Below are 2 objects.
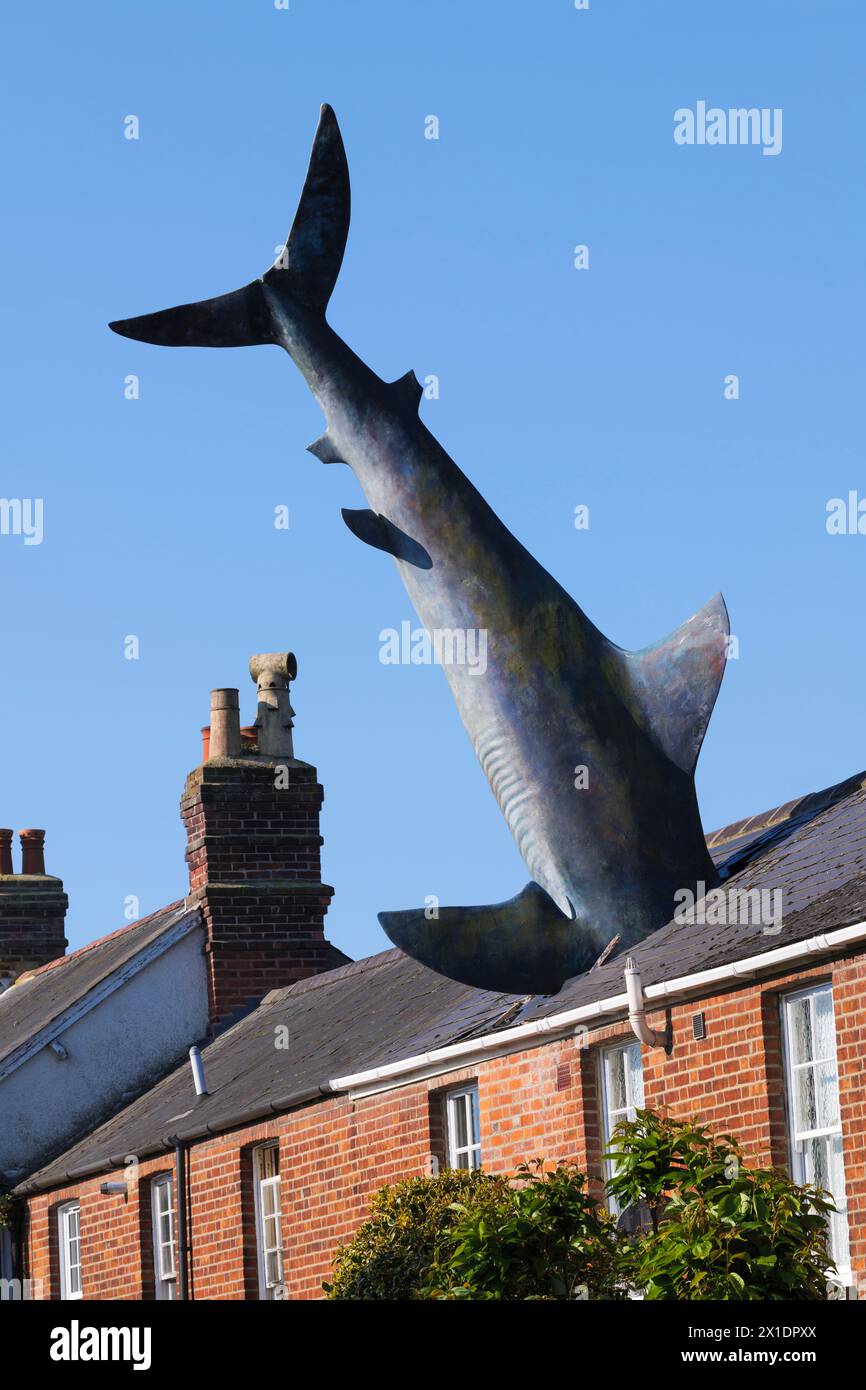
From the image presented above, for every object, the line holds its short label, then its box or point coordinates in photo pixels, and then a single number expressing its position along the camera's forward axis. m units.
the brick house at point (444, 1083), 14.32
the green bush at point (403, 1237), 15.42
